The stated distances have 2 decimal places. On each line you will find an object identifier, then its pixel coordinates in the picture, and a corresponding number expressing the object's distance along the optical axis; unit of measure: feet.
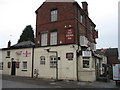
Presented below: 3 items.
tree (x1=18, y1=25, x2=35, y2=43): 161.77
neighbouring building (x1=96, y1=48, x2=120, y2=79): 143.54
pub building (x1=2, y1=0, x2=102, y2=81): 65.26
